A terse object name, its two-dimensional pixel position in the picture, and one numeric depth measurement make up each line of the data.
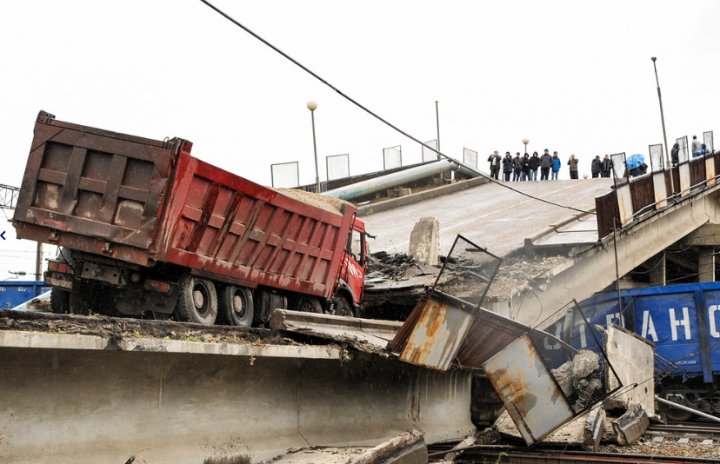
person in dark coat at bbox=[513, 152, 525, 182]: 43.97
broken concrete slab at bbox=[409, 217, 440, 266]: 20.67
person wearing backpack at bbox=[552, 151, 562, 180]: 43.26
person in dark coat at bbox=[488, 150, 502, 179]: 44.97
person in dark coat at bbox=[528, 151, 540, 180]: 43.28
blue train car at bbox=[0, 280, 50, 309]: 27.97
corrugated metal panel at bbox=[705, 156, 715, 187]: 27.39
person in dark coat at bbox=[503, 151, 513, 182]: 44.09
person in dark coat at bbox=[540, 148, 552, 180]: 42.91
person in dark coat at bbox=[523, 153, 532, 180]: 43.81
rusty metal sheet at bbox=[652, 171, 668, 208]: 22.87
